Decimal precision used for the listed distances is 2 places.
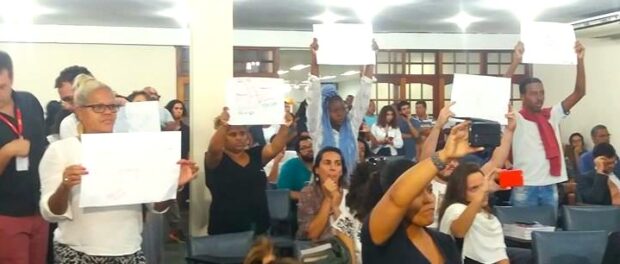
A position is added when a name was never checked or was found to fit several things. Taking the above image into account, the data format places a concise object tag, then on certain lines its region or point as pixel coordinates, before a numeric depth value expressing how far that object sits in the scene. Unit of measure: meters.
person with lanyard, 2.87
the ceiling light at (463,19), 9.98
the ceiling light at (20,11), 9.23
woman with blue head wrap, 4.68
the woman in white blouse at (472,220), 3.31
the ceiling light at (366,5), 8.99
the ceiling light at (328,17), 10.01
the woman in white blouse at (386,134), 7.89
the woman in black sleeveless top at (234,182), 4.13
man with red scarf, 4.66
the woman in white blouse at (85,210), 2.45
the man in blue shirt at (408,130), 8.36
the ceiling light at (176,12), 9.18
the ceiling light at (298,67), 10.87
